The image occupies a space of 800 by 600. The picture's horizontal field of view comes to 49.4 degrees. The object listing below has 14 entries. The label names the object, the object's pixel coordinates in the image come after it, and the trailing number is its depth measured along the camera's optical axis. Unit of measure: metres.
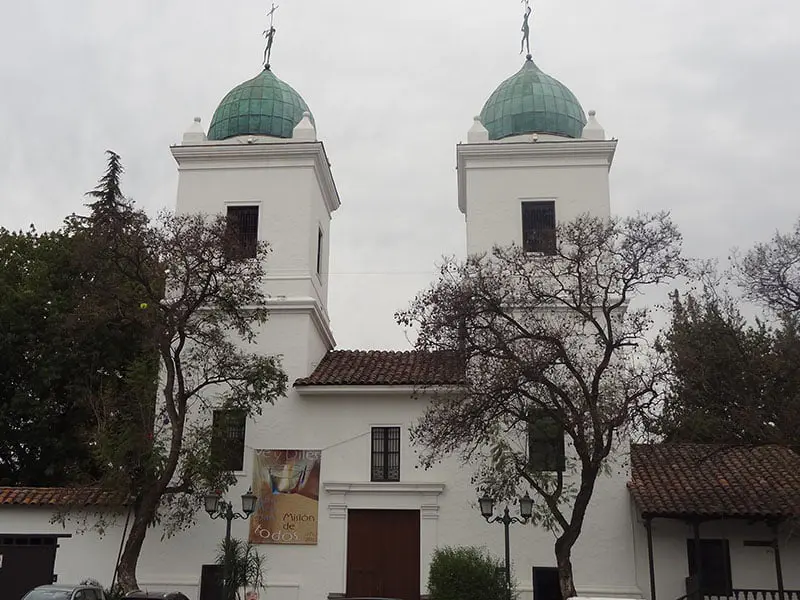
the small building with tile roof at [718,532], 19.95
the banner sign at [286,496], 21.75
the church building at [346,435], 21.39
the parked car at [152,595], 16.45
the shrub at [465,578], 18.98
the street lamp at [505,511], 18.58
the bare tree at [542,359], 17.16
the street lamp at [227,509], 19.28
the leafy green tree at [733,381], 19.47
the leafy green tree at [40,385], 28.69
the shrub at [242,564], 19.80
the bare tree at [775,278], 18.92
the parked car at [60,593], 16.47
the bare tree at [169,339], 19.73
